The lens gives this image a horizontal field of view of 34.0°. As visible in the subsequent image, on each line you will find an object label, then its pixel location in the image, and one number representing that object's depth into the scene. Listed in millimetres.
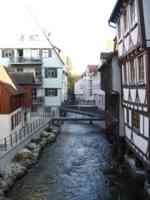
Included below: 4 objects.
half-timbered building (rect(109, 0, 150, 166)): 10845
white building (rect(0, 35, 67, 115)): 35182
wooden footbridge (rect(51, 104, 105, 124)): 30641
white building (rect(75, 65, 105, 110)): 37357
